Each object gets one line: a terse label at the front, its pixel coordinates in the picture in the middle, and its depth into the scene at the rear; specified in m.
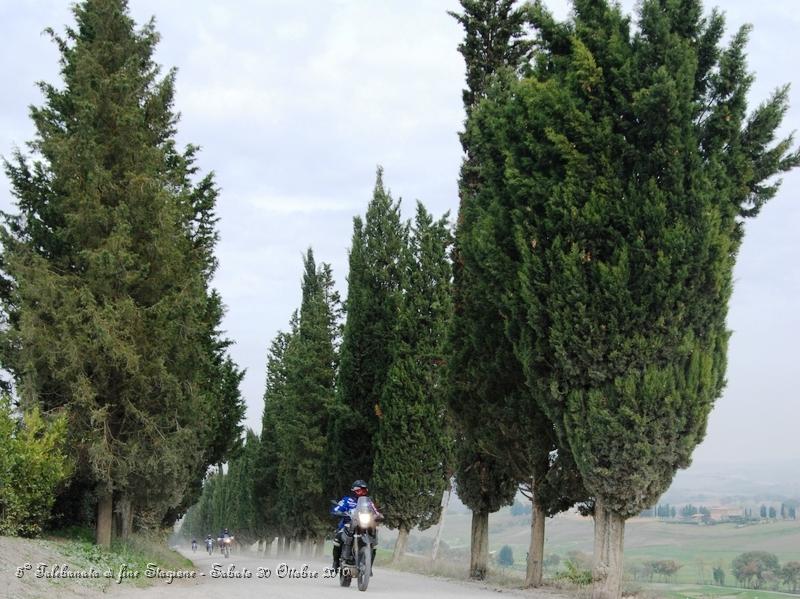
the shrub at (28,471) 14.20
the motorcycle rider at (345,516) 15.05
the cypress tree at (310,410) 40.50
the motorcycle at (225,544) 43.76
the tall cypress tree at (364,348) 32.06
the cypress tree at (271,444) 53.50
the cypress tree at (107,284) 16.53
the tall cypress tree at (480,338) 17.61
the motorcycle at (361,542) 14.02
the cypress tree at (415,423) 28.34
